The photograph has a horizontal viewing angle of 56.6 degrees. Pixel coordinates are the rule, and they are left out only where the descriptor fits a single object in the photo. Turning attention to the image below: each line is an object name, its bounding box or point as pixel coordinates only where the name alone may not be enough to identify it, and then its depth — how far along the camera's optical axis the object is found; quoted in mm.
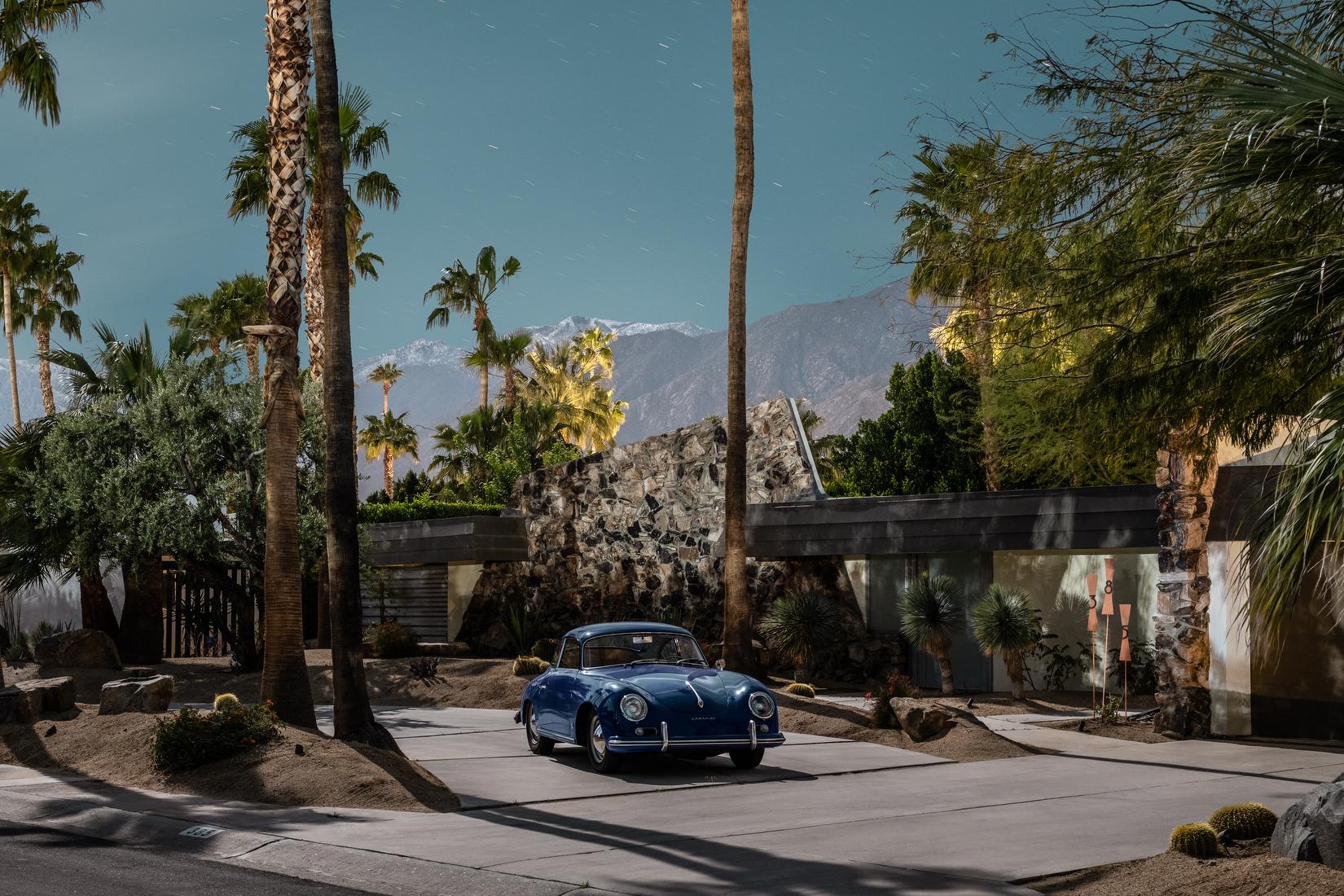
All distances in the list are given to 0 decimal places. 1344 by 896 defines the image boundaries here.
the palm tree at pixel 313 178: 24531
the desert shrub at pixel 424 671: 20656
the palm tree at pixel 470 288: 59844
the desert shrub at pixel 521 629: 27203
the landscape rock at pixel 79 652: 23531
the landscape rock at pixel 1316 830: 7070
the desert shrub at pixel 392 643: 25359
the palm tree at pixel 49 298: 48625
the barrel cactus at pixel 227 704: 13016
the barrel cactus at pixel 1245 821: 8406
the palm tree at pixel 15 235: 44406
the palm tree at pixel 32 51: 18547
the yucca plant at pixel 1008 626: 20125
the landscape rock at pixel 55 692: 16000
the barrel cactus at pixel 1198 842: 7859
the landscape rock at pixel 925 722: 15211
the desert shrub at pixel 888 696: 15938
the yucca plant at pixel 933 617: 21562
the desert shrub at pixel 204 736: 12211
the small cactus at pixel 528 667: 20625
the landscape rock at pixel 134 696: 15391
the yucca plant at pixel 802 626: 22781
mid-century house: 15570
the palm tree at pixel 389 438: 71062
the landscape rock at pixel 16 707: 15414
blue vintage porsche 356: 12203
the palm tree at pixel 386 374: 90000
